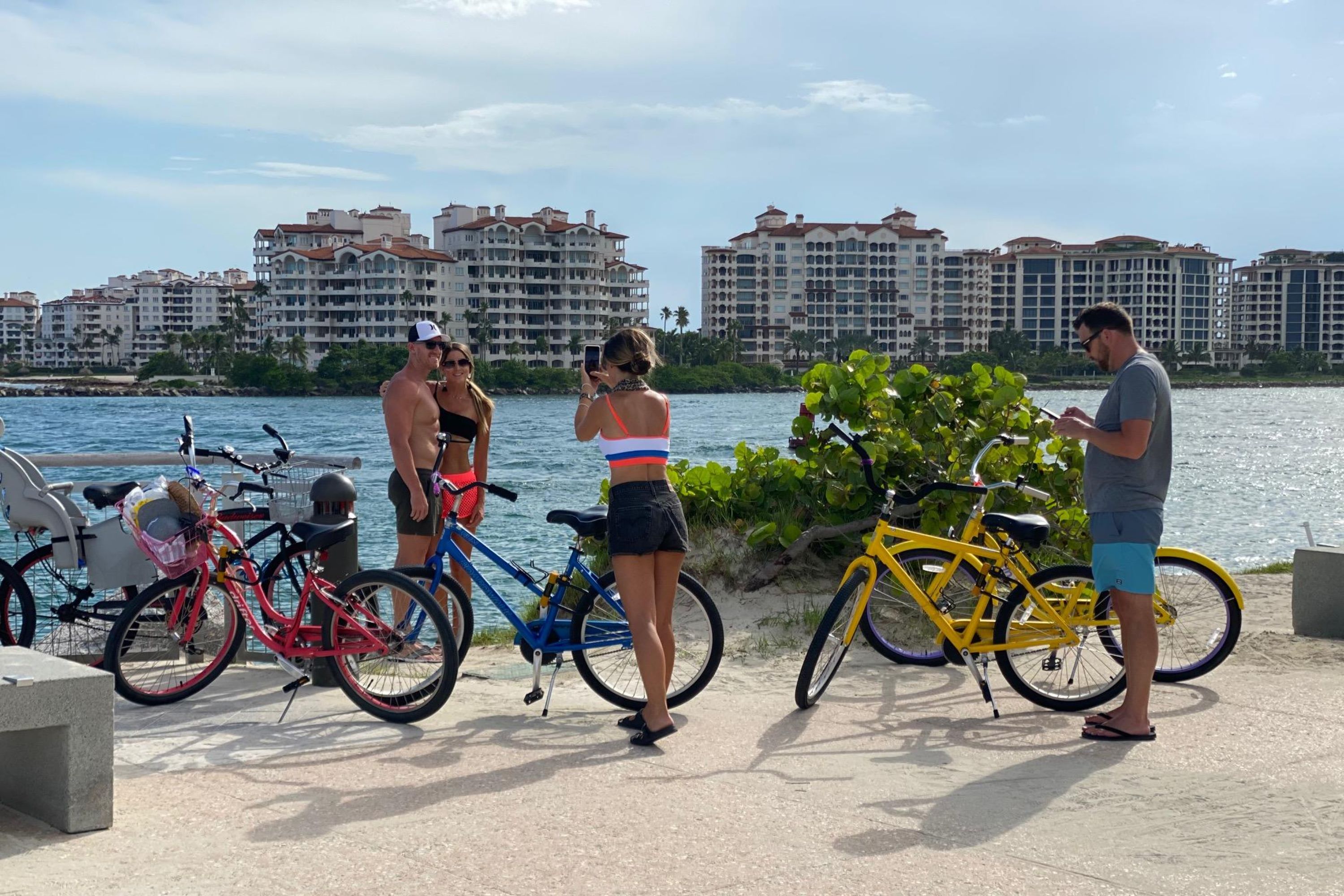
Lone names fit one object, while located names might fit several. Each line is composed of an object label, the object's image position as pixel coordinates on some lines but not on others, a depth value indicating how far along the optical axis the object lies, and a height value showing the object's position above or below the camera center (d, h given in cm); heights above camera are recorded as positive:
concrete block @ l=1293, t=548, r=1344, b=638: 783 -120
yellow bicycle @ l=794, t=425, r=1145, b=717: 619 -105
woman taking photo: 551 -43
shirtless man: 680 -27
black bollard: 639 -58
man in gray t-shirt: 559 -46
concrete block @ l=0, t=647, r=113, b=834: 428 -111
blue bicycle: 601 -104
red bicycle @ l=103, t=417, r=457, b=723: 584 -105
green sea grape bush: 923 -42
